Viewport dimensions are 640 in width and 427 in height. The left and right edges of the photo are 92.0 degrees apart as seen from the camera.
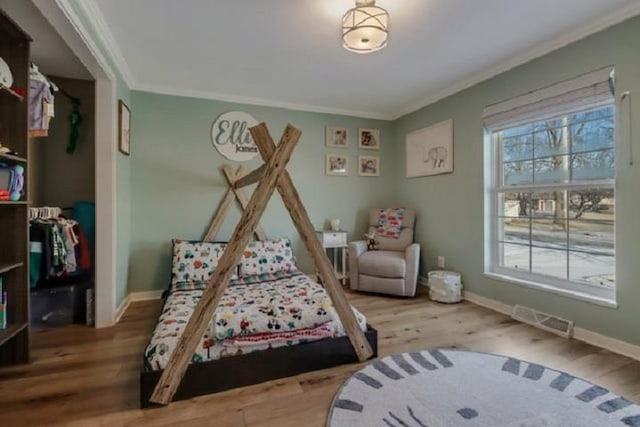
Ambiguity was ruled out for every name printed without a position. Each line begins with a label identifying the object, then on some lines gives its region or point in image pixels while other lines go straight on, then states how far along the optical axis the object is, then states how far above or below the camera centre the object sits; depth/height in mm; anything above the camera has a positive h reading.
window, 2301 +216
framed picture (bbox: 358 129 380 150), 4273 +1043
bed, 1671 -750
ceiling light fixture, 1834 +1122
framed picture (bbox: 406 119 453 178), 3530 +779
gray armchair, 3371 -626
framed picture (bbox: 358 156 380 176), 4285 +670
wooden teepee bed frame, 1586 -765
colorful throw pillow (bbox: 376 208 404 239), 3979 -116
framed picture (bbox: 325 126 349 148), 4070 +1016
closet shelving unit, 1881 -48
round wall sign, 3559 +902
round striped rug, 1442 -955
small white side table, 3823 -368
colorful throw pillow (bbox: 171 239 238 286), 2973 -470
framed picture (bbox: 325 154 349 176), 4090 +655
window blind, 2207 +911
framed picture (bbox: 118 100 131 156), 2783 +808
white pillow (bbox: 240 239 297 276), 3171 -473
